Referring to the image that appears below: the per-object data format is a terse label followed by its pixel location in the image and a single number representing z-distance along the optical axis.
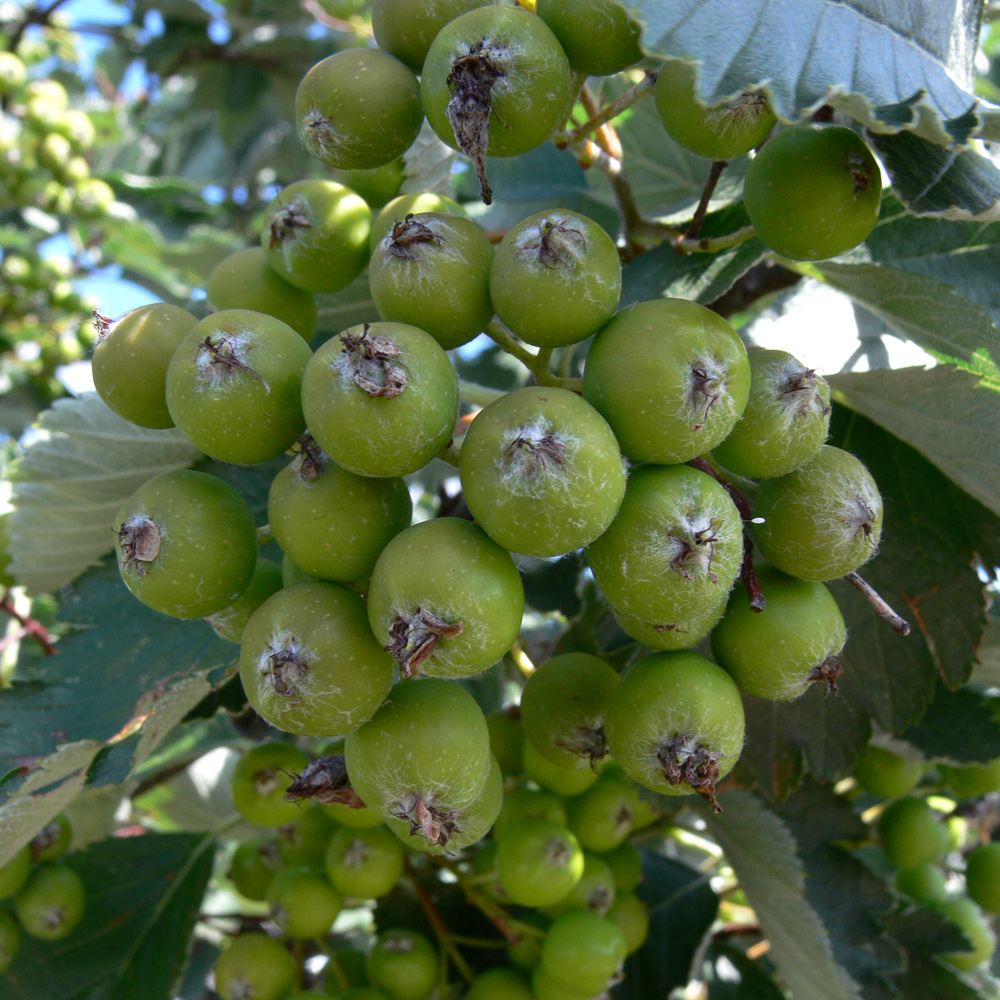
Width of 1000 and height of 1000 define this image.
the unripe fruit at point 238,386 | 0.09
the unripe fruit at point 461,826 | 0.09
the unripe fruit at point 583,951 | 0.13
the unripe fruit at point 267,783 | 0.14
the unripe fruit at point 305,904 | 0.14
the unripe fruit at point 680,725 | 0.09
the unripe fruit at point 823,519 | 0.09
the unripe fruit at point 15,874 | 0.14
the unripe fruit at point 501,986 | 0.13
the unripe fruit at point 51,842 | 0.15
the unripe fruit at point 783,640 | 0.09
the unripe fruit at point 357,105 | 0.10
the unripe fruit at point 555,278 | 0.09
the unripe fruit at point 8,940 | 0.14
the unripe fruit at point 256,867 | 0.15
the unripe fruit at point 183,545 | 0.10
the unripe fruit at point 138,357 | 0.10
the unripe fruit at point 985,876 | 0.17
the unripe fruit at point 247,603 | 0.11
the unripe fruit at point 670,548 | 0.09
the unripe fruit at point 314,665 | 0.09
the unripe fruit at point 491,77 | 0.09
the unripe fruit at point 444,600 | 0.08
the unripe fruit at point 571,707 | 0.10
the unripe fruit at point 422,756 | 0.09
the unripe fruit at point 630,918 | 0.14
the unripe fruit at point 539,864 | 0.13
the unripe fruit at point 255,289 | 0.12
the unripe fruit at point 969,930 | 0.17
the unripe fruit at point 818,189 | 0.10
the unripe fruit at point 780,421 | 0.09
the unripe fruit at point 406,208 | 0.11
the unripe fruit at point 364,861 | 0.13
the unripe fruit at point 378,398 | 0.09
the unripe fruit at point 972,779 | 0.16
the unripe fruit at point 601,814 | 0.14
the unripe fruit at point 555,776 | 0.13
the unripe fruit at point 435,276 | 0.10
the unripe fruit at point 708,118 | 0.10
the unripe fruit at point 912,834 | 0.17
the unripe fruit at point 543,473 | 0.08
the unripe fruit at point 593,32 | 0.10
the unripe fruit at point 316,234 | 0.11
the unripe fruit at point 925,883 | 0.18
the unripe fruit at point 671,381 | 0.09
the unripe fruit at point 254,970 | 0.14
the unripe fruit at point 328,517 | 0.09
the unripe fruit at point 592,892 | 0.13
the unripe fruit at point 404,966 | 0.14
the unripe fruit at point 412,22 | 0.10
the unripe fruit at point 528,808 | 0.13
